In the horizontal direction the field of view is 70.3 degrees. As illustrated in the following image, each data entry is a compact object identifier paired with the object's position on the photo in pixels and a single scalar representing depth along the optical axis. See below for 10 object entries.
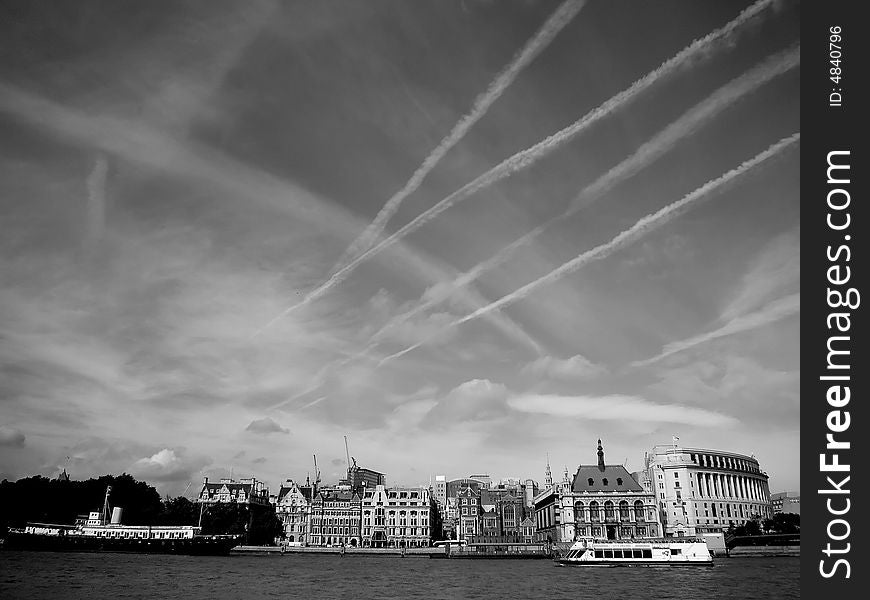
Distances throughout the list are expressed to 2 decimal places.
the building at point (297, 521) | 193.50
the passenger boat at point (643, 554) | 103.06
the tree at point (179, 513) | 180.00
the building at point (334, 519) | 189.50
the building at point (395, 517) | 187.25
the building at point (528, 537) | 186.05
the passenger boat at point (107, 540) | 140.62
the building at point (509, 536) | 192.62
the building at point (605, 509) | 164.25
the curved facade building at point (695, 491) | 179.75
